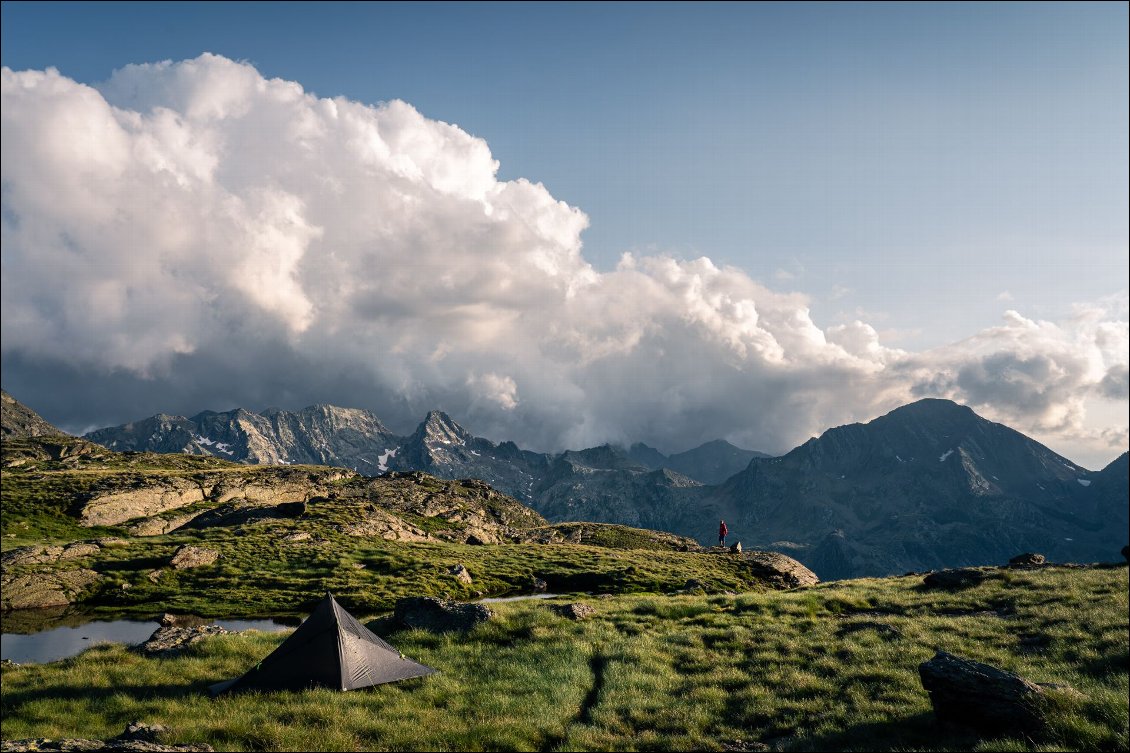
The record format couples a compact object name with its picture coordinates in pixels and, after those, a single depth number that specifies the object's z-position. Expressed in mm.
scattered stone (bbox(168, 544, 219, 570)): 54281
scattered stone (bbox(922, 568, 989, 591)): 36250
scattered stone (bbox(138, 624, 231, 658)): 23750
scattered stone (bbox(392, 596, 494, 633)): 25641
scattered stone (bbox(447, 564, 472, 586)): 53000
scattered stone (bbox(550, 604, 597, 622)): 28969
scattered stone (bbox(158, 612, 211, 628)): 38616
